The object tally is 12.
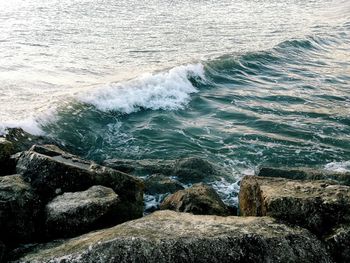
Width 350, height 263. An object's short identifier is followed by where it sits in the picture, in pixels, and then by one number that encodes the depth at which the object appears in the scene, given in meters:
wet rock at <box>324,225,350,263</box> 5.90
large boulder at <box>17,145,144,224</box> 7.60
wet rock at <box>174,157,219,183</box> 11.06
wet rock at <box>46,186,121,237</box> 6.60
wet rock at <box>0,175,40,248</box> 6.48
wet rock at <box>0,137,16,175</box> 8.52
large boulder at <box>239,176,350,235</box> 6.34
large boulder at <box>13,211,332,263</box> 5.38
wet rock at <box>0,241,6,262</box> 5.76
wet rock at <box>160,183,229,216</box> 8.08
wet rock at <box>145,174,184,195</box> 10.19
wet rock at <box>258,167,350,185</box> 10.02
